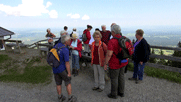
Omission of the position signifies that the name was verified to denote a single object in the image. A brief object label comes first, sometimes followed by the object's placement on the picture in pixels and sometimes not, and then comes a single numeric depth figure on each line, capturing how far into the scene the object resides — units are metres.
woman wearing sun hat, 4.88
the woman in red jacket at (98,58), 3.58
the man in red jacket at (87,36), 6.79
